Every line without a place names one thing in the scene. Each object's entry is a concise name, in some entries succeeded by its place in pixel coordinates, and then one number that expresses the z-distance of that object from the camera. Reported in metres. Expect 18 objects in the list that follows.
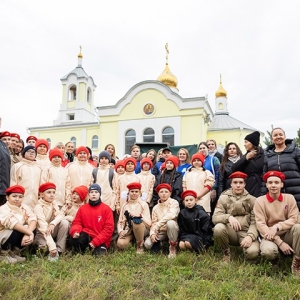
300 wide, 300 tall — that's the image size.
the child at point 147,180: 5.65
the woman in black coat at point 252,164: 4.94
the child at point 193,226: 4.66
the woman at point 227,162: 5.32
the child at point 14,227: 4.30
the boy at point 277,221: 3.95
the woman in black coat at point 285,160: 4.38
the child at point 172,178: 5.50
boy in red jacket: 4.73
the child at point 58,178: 5.42
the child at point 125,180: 5.54
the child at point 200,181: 5.29
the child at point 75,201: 5.24
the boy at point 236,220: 4.25
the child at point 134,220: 4.95
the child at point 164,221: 4.73
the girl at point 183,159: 5.88
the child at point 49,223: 4.62
